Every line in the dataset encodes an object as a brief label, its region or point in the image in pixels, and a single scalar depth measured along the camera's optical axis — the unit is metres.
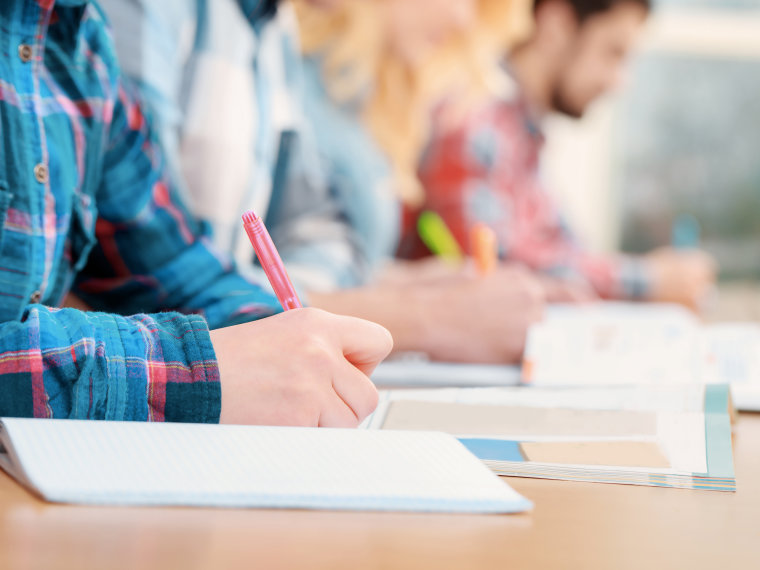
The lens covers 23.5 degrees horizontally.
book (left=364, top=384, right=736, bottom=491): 1.00
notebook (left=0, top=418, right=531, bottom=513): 0.90
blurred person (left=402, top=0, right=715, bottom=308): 3.05
